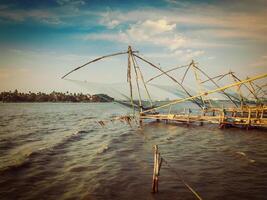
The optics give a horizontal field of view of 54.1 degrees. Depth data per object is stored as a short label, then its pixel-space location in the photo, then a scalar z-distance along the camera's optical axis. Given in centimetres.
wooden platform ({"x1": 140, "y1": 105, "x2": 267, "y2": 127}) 2425
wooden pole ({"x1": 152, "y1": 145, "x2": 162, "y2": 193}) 848
